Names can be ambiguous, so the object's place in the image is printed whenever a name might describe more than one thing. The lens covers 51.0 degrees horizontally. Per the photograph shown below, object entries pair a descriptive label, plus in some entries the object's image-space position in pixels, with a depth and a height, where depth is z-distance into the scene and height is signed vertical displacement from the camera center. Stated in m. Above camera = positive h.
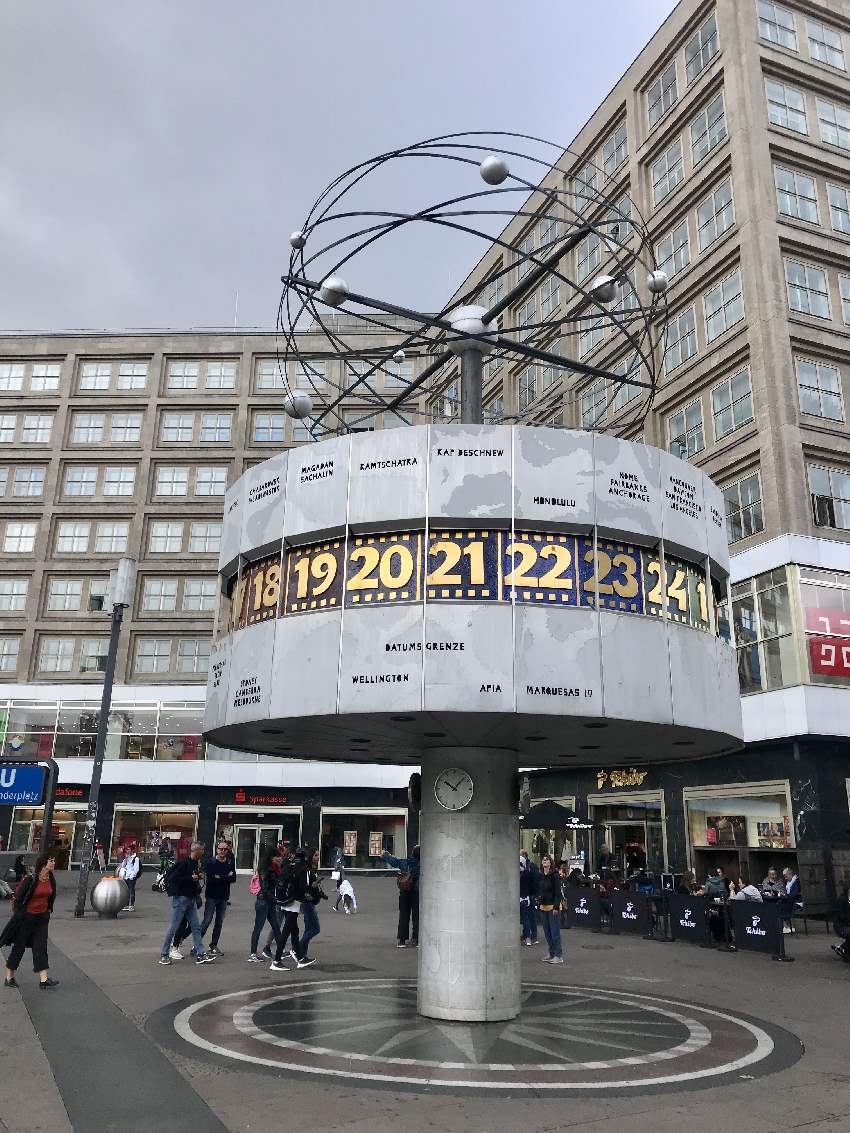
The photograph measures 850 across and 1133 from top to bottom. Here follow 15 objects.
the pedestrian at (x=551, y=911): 17.66 -1.66
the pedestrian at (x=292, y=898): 15.85 -1.30
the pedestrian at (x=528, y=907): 19.88 -1.87
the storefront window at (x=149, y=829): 52.75 -0.50
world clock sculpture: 11.41 +2.69
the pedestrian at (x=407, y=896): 19.64 -1.56
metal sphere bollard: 25.73 -2.17
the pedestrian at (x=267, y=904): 16.44 -1.47
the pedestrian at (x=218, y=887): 17.38 -1.25
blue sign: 24.14 +0.94
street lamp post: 26.94 +4.38
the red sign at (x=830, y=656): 29.67 +5.55
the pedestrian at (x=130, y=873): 28.30 -1.63
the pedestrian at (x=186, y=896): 16.02 -1.32
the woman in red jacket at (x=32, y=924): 13.48 -1.55
